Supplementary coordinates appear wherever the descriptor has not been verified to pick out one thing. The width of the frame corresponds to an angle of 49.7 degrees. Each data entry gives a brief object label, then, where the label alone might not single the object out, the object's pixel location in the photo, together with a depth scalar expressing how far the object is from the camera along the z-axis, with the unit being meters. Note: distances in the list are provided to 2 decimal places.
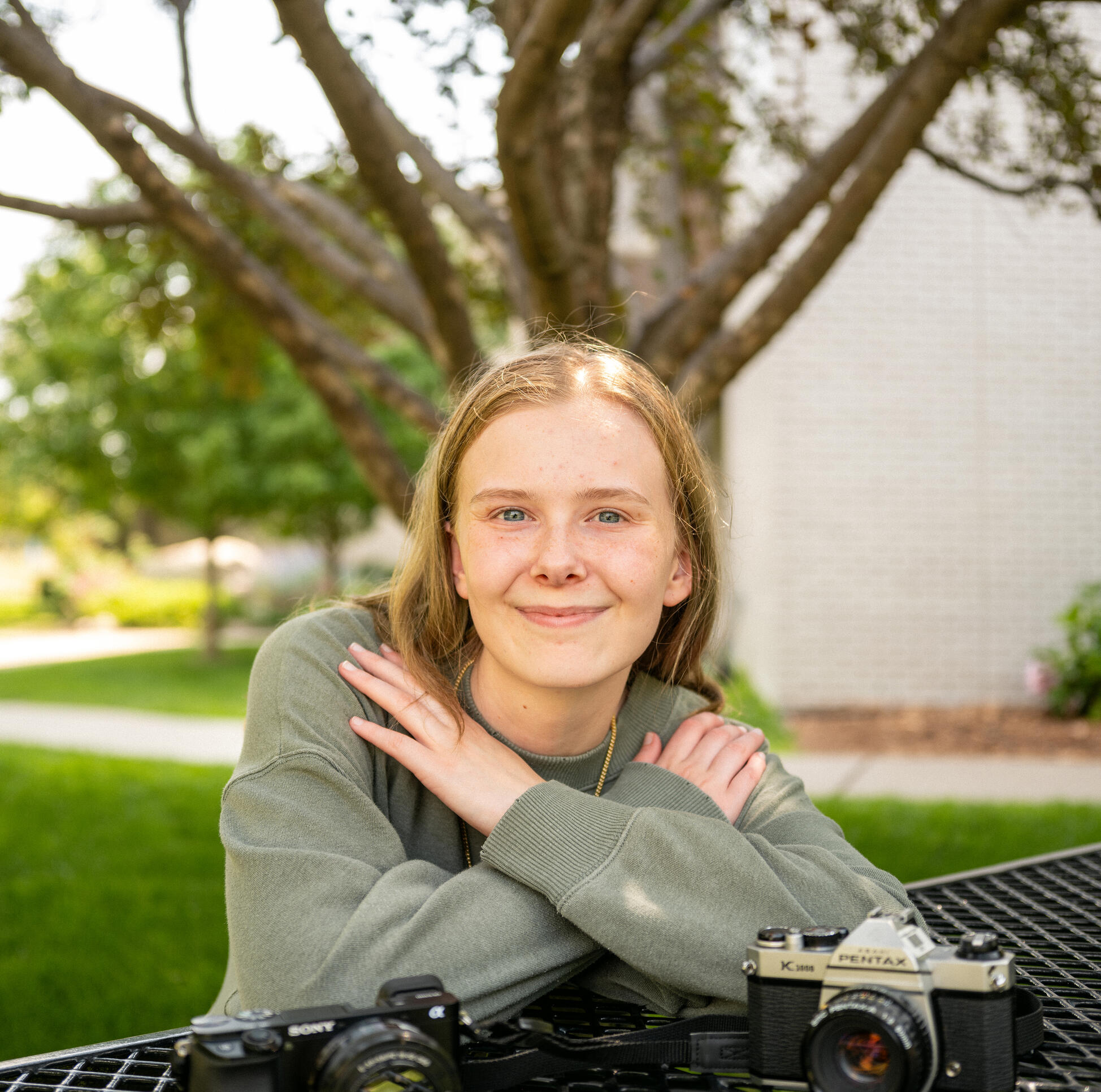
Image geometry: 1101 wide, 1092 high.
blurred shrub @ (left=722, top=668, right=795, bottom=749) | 8.19
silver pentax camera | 1.28
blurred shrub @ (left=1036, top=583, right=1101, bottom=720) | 8.72
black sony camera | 1.21
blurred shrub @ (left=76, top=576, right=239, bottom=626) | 24.52
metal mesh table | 1.45
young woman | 1.61
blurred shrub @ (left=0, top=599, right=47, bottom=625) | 26.17
